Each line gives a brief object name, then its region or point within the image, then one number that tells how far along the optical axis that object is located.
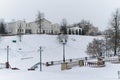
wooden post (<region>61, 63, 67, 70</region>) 33.00
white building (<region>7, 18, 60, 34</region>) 98.00
